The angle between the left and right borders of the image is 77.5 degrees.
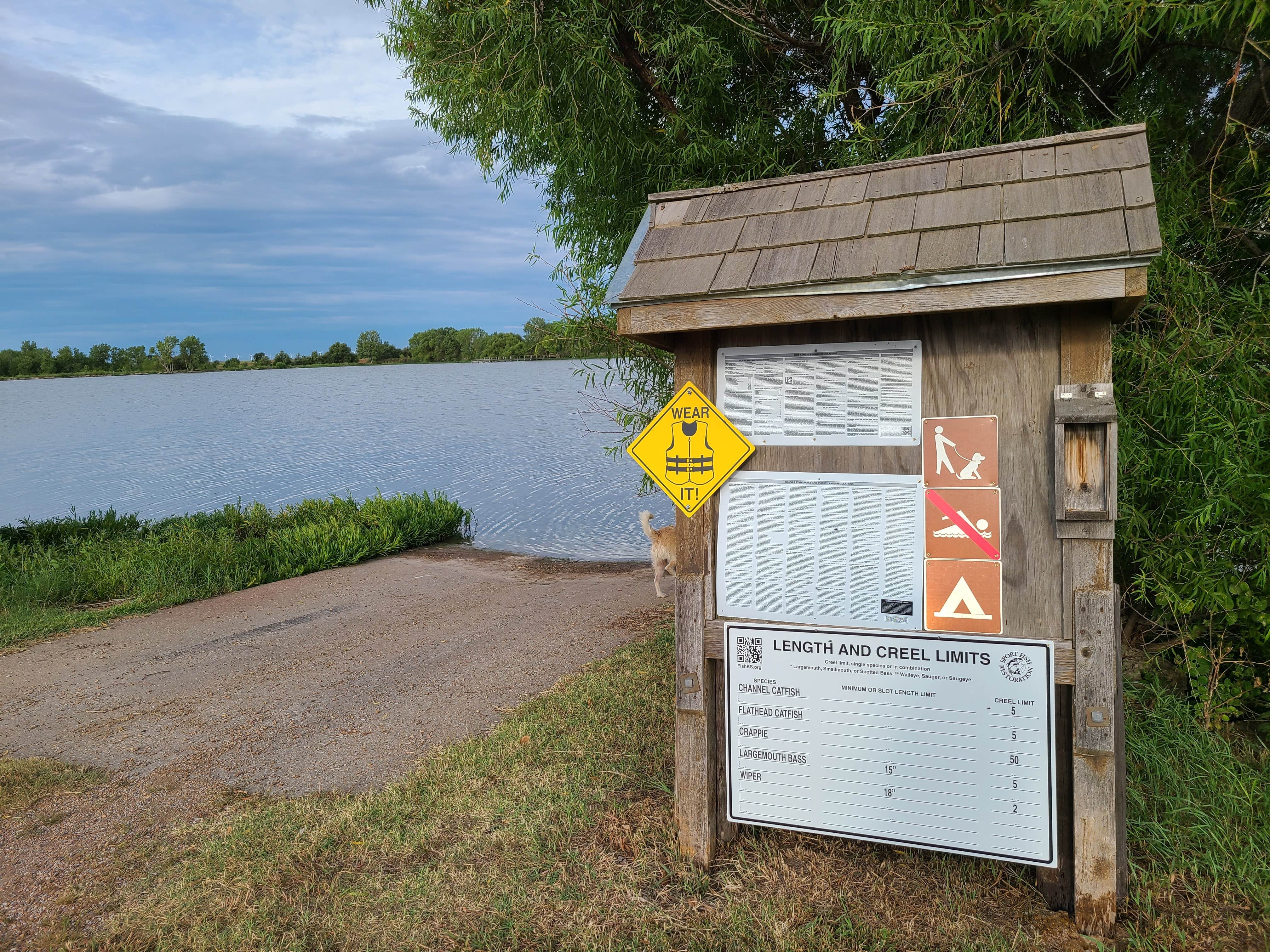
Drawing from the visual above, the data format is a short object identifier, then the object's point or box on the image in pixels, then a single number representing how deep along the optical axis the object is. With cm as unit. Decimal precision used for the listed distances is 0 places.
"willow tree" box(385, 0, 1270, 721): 394
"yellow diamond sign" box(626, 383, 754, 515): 321
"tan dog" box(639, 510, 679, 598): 695
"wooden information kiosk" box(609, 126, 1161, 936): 273
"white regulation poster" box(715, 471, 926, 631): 296
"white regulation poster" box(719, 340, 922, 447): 296
